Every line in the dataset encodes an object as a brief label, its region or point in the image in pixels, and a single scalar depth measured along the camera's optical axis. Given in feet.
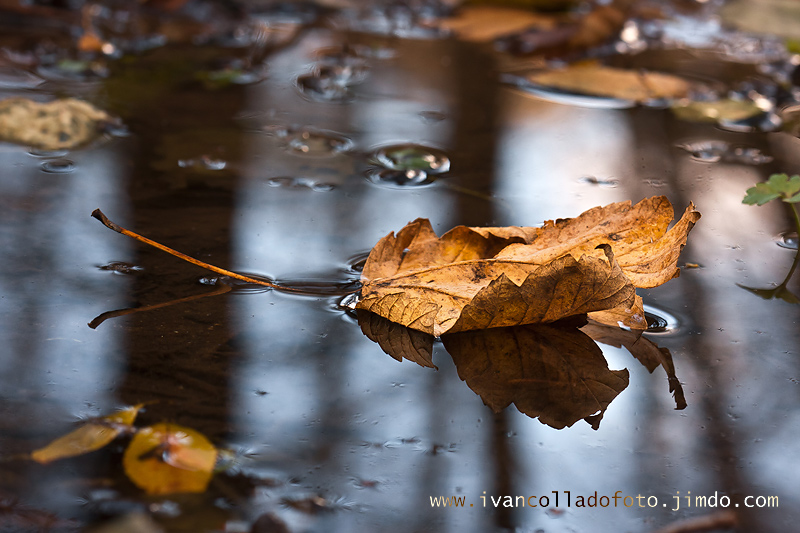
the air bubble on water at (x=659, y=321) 3.96
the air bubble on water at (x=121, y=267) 4.04
